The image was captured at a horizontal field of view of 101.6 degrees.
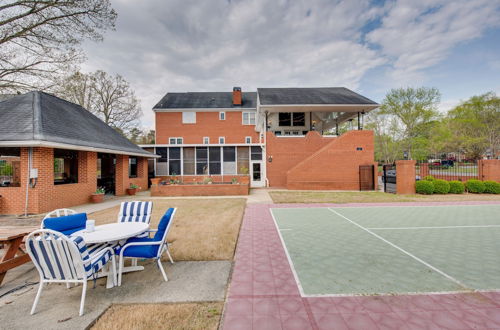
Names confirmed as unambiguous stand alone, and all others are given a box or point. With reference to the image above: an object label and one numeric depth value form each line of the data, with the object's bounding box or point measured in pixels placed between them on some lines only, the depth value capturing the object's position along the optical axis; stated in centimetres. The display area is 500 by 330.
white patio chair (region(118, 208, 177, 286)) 352
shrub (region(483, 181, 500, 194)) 1359
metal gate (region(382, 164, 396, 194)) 1493
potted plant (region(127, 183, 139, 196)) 1512
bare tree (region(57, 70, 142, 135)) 2384
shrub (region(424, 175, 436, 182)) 1422
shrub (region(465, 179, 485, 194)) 1367
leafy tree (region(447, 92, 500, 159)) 2967
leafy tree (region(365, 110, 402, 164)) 3331
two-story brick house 1605
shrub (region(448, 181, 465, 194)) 1379
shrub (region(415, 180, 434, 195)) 1349
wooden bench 352
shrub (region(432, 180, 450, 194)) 1370
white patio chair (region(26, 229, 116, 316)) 271
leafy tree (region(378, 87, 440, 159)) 2911
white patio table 335
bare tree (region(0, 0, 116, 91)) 1090
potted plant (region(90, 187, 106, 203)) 1195
